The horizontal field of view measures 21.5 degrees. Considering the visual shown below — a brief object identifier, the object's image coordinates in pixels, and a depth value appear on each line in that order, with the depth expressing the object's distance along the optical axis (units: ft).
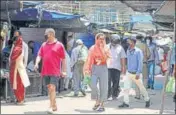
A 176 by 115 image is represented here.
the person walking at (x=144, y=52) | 45.31
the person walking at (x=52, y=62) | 32.01
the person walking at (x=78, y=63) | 43.37
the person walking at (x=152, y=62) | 51.55
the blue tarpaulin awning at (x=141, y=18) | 71.26
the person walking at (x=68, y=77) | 46.80
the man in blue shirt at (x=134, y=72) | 35.86
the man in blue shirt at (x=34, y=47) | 48.48
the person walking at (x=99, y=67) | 33.45
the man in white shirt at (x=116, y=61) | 38.20
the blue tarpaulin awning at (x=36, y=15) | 44.80
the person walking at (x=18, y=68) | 36.86
